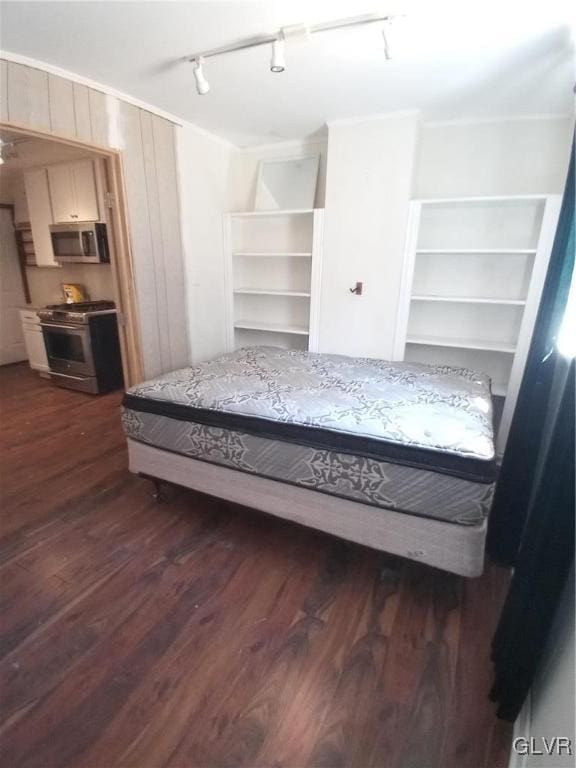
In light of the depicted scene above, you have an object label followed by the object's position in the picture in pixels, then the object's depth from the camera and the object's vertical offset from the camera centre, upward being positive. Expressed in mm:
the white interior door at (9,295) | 4766 -462
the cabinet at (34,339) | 4094 -873
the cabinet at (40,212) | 3934 +525
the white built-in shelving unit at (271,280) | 3217 -126
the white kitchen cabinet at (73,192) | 3635 +695
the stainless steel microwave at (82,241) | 3746 +208
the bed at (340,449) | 1358 -745
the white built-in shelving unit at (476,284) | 2500 -94
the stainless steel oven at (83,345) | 3711 -860
